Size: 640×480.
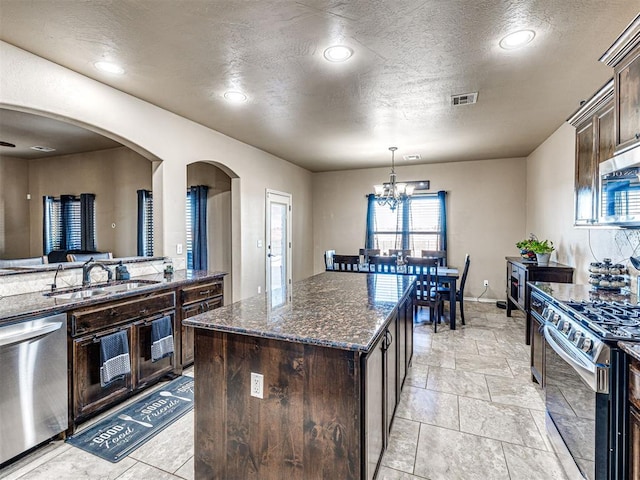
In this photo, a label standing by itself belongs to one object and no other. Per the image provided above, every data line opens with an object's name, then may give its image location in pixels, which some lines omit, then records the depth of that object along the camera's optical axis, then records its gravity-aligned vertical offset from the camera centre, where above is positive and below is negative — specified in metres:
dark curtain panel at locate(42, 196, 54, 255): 6.21 +0.27
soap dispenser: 3.05 -0.35
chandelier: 4.93 +0.66
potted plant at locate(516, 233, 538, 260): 4.48 -0.24
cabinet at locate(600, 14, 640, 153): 1.73 +0.85
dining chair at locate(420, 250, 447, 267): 5.77 -0.36
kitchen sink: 2.37 -0.43
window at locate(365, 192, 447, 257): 6.52 +0.20
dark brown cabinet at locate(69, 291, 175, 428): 2.20 -0.82
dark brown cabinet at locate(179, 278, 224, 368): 3.09 -0.68
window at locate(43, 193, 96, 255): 5.83 +0.26
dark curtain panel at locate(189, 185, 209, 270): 5.44 +0.17
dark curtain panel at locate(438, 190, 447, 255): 6.43 +0.31
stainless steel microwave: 1.82 +0.29
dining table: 4.48 -0.62
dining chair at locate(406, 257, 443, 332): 4.37 -0.66
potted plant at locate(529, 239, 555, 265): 4.15 -0.25
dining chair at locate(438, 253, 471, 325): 4.71 -0.86
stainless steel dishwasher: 1.84 -0.88
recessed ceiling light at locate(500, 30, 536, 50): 2.25 +1.40
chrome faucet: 2.76 -0.30
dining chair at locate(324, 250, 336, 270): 5.37 -0.44
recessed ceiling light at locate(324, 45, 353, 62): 2.44 +1.41
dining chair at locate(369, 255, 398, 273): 4.59 -0.42
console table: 3.89 -0.52
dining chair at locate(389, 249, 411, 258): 6.13 -0.34
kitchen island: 1.42 -0.75
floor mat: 2.08 -1.35
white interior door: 5.73 -0.07
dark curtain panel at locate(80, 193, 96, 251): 5.82 +0.30
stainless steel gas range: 1.43 -0.74
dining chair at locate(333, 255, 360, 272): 4.86 -0.43
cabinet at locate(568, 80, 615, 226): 2.21 +0.67
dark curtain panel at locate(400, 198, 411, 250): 6.71 +0.20
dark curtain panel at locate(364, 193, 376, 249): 7.00 +0.30
